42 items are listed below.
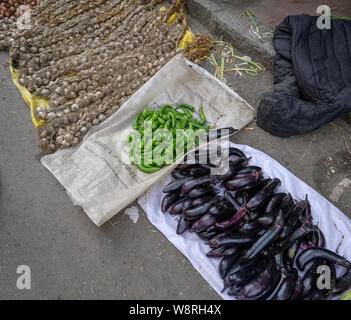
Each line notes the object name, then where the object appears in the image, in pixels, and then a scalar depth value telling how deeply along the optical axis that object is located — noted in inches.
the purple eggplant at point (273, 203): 83.4
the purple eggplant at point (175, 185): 91.8
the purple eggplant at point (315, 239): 81.8
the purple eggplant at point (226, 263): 77.3
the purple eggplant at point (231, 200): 86.6
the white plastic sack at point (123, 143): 91.8
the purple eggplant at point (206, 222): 83.3
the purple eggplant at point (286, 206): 81.7
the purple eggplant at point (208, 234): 83.7
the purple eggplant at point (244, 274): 73.0
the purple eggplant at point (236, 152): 99.9
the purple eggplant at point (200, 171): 93.3
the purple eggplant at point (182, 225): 87.1
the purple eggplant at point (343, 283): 72.8
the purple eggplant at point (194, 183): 90.2
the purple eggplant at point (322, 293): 72.1
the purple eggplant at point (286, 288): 72.5
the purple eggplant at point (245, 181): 87.7
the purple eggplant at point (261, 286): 72.2
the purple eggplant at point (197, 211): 84.8
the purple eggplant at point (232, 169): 92.3
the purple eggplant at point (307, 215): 83.9
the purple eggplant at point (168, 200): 91.6
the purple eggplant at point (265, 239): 76.0
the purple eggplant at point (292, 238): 79.2
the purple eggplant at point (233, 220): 82.0
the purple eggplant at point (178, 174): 94.8
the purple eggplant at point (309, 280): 73.4
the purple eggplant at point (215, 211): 83.3
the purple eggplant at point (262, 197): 84.1
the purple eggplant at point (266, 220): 80.4
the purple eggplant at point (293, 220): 79.8
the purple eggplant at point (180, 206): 89.0
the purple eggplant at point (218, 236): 81.3
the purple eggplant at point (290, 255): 79.7
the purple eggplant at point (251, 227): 81.8
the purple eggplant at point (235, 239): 79.3
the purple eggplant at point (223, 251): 79.1
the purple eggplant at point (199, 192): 88.8
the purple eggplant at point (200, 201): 86.8
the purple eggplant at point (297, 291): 72.7
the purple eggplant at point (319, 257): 75.5
